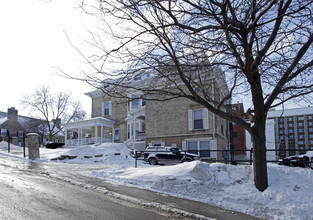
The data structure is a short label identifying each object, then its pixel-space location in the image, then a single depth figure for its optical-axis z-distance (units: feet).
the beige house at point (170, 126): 66.33
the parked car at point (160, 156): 52.07
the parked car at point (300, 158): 51.75
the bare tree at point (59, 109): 134.82
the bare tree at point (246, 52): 20.71
